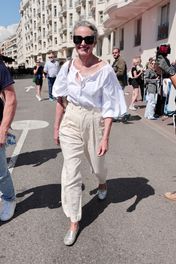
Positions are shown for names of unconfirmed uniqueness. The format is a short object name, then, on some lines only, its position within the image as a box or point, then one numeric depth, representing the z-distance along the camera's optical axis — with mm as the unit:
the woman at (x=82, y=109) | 3184
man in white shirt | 14359
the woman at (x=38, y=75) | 15750
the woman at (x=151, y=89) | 10094
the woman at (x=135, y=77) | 11828
